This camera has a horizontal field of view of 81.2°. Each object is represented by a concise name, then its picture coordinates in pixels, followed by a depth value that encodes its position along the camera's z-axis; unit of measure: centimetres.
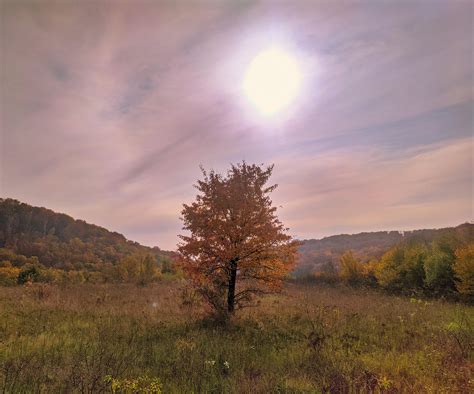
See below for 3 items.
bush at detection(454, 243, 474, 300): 2180
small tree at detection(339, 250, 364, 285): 4453
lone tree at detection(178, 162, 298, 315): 1119
